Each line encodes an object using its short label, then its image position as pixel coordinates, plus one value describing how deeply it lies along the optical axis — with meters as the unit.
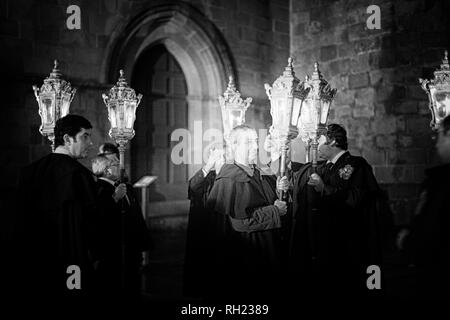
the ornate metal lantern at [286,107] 5.32
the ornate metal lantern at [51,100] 5.99
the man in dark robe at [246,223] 5.13
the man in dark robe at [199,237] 6.07
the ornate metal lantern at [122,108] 5.91
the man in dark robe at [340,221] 5.67
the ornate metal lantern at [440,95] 5.93
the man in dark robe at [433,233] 3.38
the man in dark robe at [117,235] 5.24
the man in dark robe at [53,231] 4.07
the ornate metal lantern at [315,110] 5.82
